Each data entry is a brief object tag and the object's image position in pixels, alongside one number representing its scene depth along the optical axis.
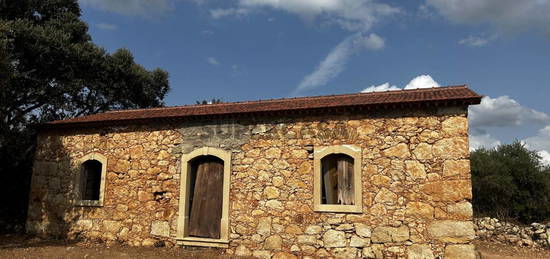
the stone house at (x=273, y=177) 7.33
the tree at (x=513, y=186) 12.53
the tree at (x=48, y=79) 12.47
